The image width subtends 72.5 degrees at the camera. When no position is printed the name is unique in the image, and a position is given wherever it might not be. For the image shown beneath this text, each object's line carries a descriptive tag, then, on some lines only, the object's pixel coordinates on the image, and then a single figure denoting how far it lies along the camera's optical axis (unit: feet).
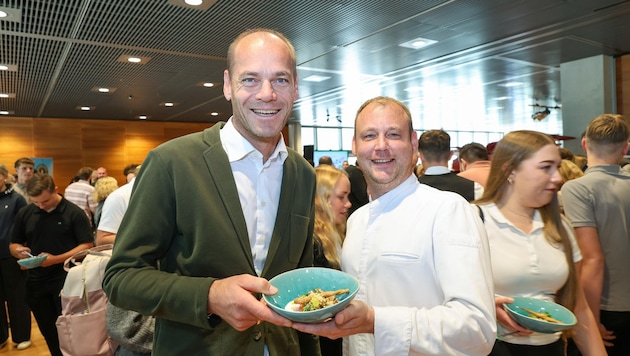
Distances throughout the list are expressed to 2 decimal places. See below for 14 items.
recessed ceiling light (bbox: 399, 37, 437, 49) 17.30
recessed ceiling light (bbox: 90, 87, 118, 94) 23.43
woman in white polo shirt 5.57
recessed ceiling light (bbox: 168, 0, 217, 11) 12.18
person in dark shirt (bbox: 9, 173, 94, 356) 11.90
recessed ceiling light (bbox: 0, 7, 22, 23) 12.12
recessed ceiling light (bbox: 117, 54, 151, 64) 17.57
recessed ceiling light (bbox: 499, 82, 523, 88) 27.28
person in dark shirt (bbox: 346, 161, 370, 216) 15.11
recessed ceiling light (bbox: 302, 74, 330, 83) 23.13
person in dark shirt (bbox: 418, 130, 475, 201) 10.73
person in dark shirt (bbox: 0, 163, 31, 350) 14.44
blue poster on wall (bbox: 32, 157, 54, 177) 32.58
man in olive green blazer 3.46
